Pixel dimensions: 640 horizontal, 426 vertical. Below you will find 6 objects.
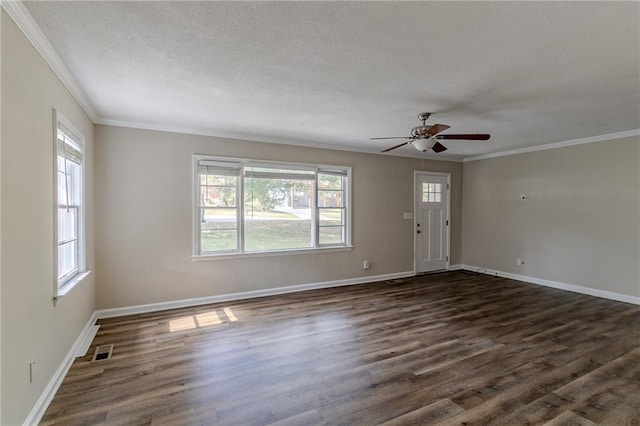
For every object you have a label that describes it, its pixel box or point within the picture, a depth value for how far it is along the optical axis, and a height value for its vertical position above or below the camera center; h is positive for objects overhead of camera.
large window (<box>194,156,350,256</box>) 4.55 +0.05
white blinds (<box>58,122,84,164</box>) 2.65 +0.60
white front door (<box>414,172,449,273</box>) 6.45 -0.26
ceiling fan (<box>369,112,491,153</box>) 3.40 +0.82
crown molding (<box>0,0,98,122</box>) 1.74 +1.11
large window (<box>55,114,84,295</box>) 2.67 +0.07
